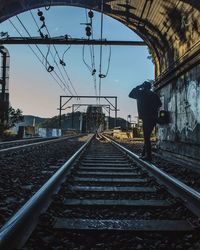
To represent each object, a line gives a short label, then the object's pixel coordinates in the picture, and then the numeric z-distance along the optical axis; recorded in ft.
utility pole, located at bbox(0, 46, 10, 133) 90.53
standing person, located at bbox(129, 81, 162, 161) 31.45
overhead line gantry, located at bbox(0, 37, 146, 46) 60.34
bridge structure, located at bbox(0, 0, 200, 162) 29.81
